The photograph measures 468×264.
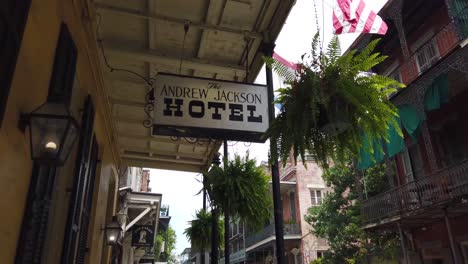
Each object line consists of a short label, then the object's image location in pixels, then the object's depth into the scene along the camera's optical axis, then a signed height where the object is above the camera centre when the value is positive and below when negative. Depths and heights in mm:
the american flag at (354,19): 7289 +4841
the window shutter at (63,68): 2684 +1531
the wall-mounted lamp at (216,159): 6925 +2114
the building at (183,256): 68462 +3970
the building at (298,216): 21156 +3190
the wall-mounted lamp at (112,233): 6008 +675
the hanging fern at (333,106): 2727 +1157
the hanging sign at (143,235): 10242 +1095
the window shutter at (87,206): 4393 +824
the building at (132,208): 9492 +1835
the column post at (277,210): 3561 +585
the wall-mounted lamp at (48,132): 2096 +778
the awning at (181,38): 4199 +2782
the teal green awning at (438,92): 9484 +4280
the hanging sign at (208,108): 4039 +1748
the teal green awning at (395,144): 10195 +3278
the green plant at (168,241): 28977 +3087
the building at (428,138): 8867 +3507
